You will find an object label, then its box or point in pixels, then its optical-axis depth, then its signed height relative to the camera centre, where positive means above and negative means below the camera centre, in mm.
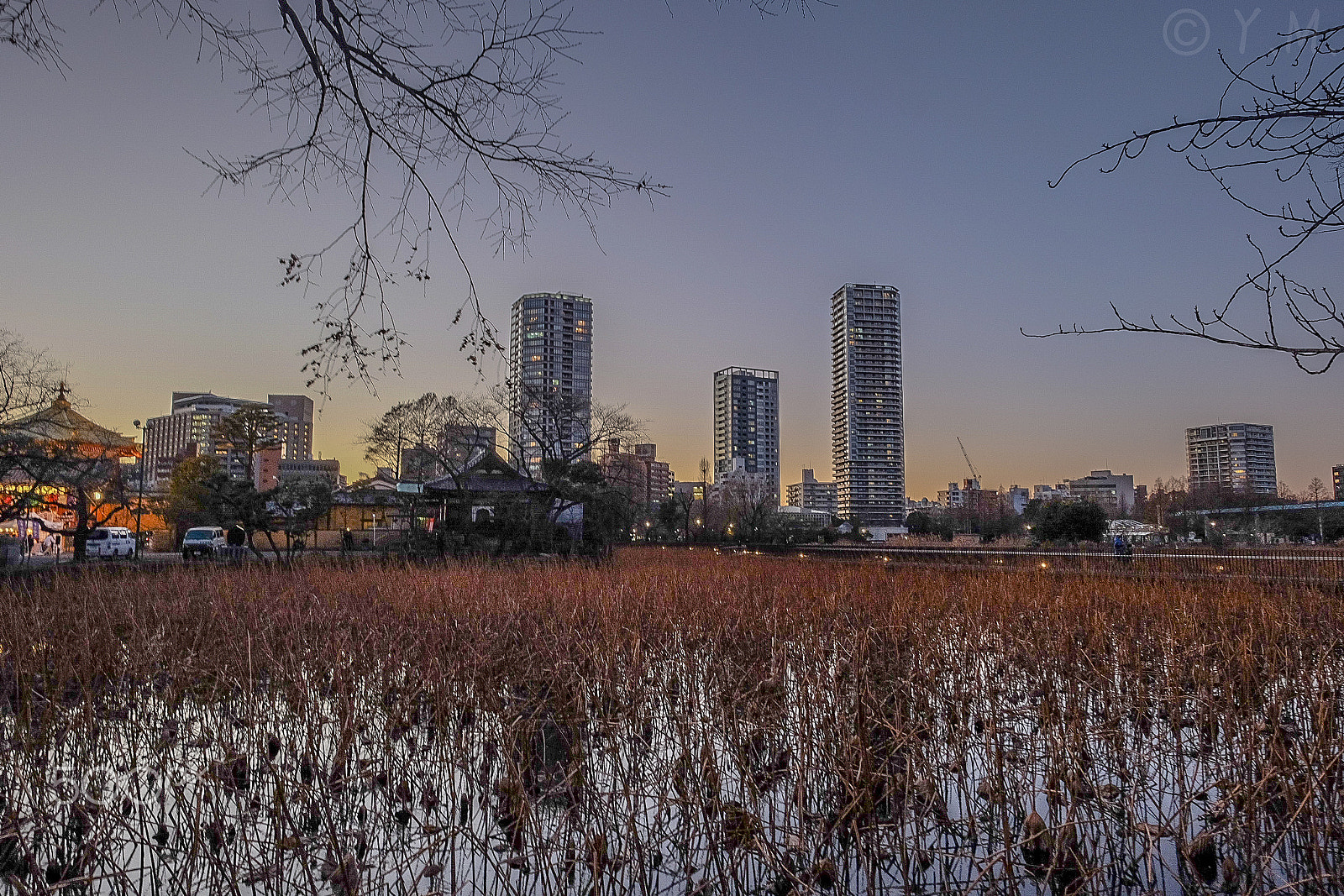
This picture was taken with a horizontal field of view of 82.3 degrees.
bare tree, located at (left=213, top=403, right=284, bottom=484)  52781 +5594
